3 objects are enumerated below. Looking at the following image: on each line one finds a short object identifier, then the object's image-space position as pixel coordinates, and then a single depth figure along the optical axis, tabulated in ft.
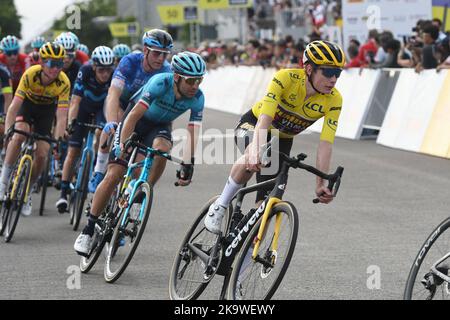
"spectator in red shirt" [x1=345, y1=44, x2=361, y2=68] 74.79
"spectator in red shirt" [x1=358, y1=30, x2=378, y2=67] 72.59
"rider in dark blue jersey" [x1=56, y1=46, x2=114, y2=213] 41.06
